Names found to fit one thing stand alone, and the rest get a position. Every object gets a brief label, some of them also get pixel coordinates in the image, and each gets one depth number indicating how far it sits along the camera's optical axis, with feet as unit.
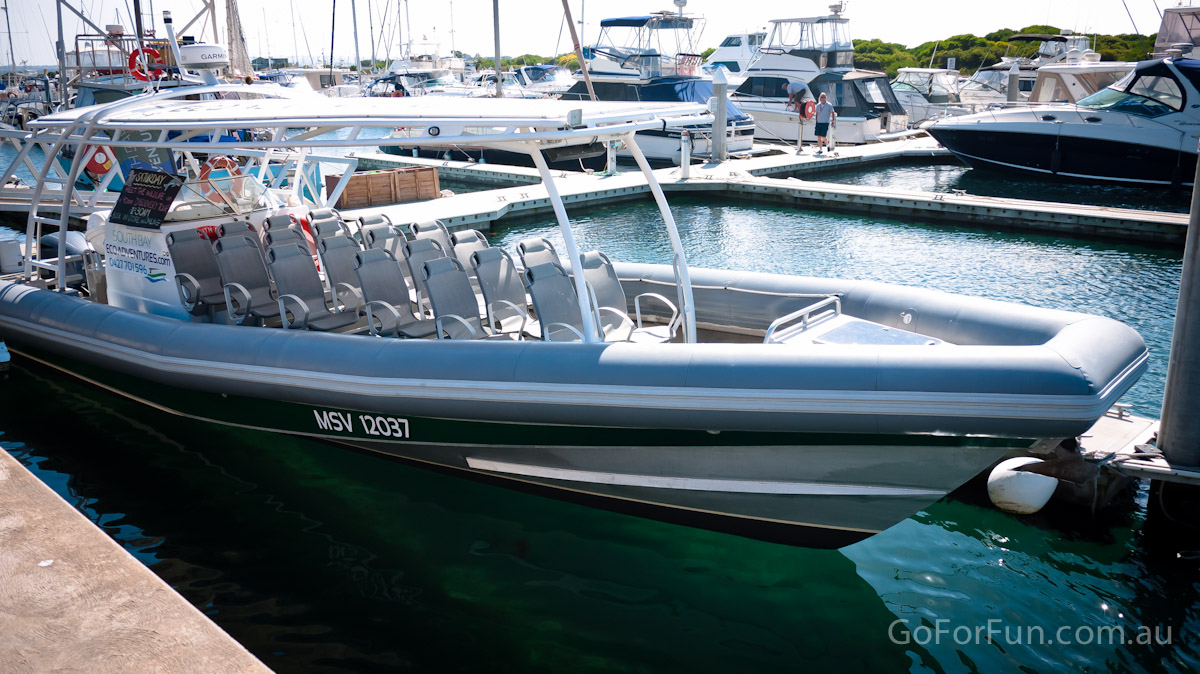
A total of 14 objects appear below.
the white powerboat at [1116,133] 52.06
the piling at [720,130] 58.00
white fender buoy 16.72
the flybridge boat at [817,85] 73.61
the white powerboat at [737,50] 126.72
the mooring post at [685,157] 52.13
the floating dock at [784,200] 39.65
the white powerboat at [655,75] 67.05
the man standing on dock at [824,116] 68.03
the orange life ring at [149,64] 49.75
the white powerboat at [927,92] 85.20
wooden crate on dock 46.65
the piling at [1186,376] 14.76
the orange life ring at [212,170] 22.04
